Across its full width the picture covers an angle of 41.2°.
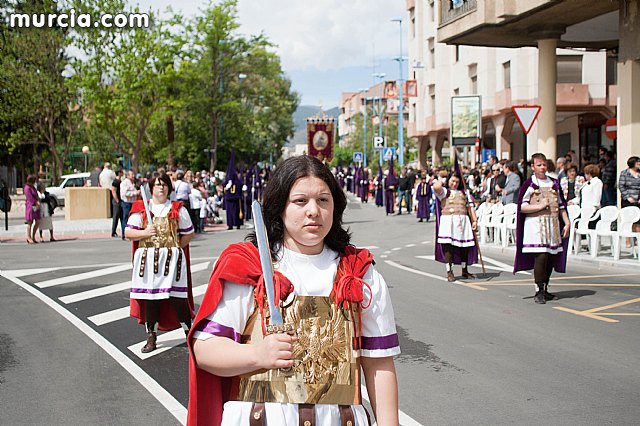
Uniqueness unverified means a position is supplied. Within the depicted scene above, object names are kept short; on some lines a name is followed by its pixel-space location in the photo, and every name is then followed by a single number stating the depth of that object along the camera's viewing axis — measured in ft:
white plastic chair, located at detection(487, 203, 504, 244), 66.07
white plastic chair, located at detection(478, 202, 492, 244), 67.67
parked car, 145.69
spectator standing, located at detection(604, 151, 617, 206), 63.82
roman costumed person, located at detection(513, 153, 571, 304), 37.37
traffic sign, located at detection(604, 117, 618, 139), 81.97
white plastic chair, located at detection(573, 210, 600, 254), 55.06
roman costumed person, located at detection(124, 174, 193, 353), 27.22
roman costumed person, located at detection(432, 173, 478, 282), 44.78
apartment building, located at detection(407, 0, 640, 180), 66.08
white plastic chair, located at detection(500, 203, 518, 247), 63.77
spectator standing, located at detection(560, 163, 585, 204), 63.00
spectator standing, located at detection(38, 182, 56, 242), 76.49
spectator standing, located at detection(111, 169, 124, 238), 79.46
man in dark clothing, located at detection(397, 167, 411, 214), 116.67
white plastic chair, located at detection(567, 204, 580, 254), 57.16
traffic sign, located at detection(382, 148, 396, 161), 156.13
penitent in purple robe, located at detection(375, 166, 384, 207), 143.70
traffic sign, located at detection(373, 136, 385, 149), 187.11
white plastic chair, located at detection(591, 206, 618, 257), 53.31
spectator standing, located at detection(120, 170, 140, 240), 77.56
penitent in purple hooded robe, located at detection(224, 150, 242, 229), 91.76
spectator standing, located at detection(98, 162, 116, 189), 97.66
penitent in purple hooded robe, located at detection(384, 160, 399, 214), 115.96
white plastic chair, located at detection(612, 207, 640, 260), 52.01
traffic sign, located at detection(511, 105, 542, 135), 61.46
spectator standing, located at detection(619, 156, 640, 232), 54.03
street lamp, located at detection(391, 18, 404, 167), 198.86
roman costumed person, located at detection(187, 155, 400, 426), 9.29
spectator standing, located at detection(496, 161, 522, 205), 67.15
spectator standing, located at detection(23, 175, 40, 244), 74.66
